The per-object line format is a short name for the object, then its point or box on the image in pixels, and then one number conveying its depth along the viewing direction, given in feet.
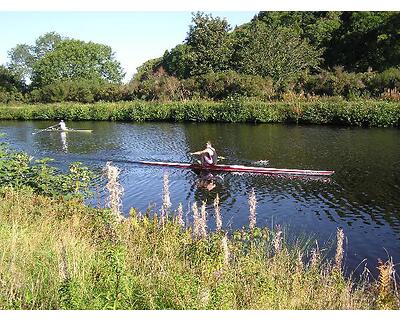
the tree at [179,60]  174.52
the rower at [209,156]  64.13
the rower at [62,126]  113.13
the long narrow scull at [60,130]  112.37
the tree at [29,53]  253.03
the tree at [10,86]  198.22
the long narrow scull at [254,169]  61.05
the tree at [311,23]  174.70
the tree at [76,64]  218.79
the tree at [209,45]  168.76
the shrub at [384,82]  122.40
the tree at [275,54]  152.56
